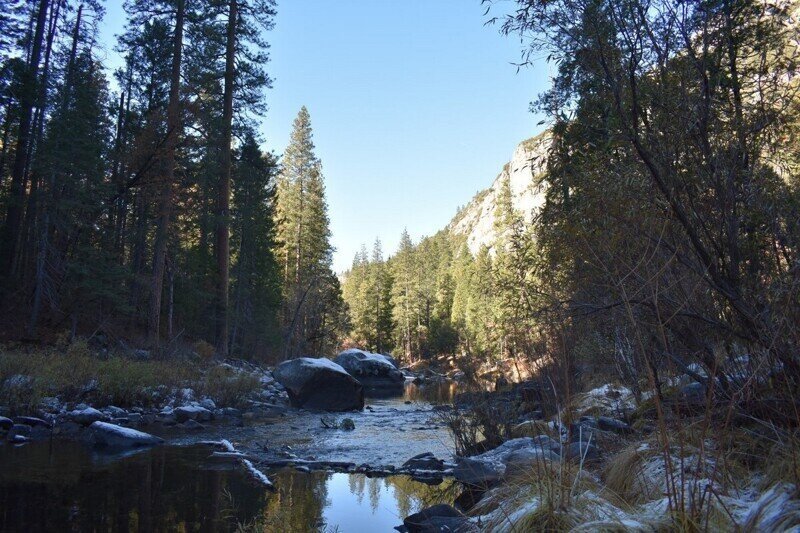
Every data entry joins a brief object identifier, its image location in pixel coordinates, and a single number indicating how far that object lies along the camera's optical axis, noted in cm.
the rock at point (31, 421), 832
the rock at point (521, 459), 488
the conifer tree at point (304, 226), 3894
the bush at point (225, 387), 1258
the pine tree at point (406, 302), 5984
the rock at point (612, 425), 610
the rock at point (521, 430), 754
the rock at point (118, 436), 741
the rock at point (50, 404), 924
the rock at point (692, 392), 447
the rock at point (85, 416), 892
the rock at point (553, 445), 579
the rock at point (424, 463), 705
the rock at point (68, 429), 806
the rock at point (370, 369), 2825
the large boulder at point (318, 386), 1491
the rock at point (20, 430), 769
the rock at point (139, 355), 1373
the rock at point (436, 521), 423
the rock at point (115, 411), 975
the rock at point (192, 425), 958
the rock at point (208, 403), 1168
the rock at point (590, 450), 522
